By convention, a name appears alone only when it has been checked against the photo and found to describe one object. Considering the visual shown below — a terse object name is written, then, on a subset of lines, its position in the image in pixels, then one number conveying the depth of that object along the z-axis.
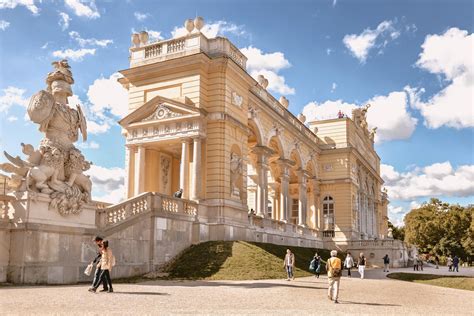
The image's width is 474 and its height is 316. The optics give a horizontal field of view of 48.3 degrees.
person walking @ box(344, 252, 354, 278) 26.06
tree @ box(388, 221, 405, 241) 97.97
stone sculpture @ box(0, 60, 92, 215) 15.09
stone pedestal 14.42
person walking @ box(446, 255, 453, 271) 41.35
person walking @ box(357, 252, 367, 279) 24.66
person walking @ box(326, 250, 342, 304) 12.68
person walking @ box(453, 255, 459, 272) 39.59
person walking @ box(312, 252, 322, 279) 21.60
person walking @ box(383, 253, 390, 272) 33.50
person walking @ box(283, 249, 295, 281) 19.89
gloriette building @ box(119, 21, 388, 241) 26.14
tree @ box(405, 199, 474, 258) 71.06
